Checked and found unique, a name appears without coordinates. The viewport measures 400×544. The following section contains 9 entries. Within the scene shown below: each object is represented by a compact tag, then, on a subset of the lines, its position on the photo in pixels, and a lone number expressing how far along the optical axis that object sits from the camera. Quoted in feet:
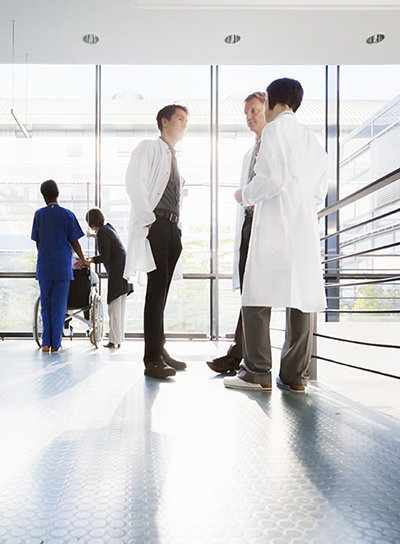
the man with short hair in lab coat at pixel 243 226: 7.42
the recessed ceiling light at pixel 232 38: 14.67
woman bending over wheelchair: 13.08
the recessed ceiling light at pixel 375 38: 14.82
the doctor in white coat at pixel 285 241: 5.74
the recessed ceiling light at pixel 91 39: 14.62
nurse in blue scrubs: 11.49
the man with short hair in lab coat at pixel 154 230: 7.45
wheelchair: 12.30
